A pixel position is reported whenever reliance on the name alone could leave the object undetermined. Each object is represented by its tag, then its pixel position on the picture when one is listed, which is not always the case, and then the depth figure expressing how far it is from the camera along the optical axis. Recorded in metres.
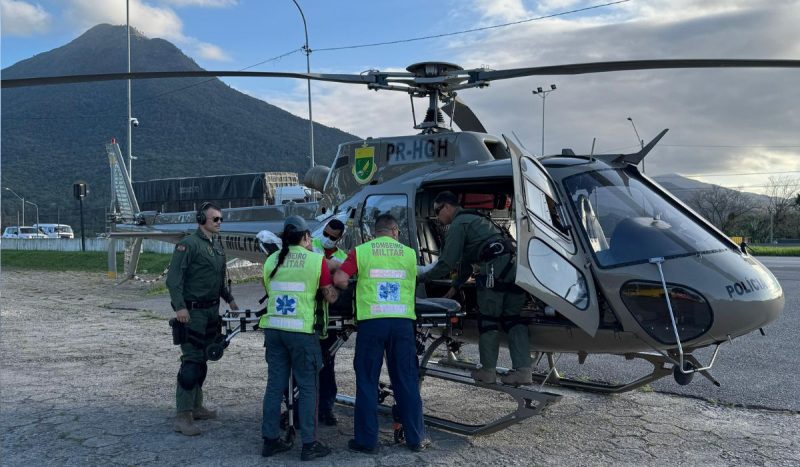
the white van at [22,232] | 46.88
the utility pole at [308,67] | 23.33
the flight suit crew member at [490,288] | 5.05
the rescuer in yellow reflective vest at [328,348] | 5.71
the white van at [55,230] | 48.97
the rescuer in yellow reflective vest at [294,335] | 4.84
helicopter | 4.57
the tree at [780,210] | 53.18
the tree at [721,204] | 51.13
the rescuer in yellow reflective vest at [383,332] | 4.88
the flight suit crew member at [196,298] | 5.43
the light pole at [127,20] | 26.52
